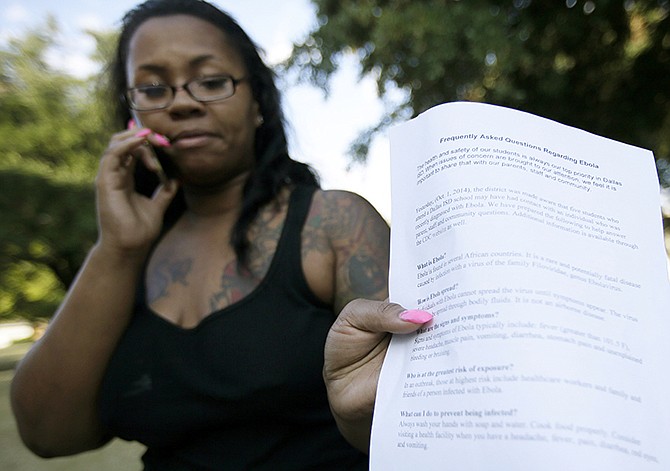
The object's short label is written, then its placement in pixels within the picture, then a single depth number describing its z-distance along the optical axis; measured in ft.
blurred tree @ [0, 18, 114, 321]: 25.68
